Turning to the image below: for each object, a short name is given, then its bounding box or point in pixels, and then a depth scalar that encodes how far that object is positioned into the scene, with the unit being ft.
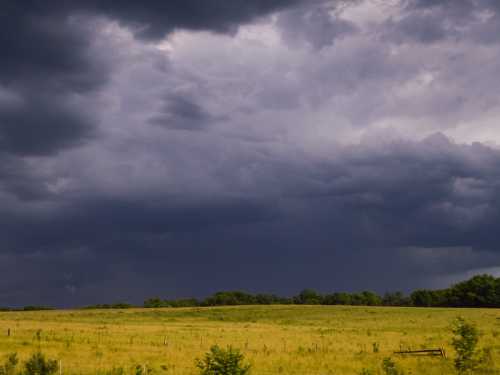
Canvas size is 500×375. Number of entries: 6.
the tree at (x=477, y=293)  545.03
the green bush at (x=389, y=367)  89.56
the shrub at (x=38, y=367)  78.57
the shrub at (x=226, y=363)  74.40
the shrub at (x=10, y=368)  86.22
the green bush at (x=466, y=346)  112.57
